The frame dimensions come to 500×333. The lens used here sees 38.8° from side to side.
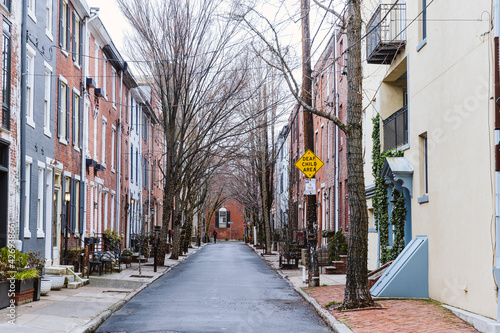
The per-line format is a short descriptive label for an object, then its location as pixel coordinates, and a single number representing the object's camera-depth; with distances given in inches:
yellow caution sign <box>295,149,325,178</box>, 790.5
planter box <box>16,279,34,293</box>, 542.3
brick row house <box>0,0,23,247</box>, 674.2
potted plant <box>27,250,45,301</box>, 583.2
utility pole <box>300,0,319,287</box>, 765.9
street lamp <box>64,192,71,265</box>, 836.4
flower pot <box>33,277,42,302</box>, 581.6
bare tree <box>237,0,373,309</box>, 552.4
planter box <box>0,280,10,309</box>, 510.3
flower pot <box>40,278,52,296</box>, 631.2
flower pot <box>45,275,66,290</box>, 694.7
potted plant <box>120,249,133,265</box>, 1194.6
